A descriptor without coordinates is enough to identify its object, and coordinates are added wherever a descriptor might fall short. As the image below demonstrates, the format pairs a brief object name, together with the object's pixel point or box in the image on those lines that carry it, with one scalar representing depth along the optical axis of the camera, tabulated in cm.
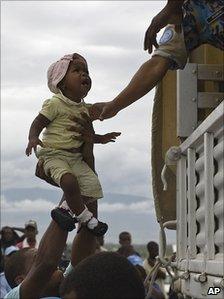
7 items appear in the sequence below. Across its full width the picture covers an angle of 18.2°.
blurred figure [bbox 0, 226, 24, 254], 962
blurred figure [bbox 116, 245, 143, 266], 881
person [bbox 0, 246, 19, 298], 640
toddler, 323
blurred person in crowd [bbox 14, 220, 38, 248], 925
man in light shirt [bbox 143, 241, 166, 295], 906
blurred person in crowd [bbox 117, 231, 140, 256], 1028
